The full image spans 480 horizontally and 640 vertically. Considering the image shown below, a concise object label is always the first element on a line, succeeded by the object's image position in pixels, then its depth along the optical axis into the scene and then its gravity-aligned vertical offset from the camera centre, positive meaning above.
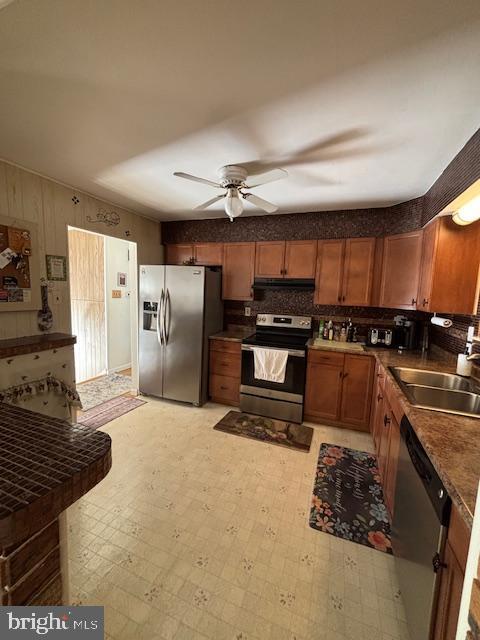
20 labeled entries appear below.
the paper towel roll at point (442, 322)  2.10 -0.19
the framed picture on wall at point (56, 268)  2.52 +0.14
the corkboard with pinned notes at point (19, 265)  2.13 +0.13
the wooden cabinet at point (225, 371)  3.37 -1.04
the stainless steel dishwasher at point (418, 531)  0.92 -0.94
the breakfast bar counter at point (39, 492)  0.61 -0.52
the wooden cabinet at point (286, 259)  3.26 +0.40
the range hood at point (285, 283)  3.28 +0.10
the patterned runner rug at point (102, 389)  3.50 -1.50
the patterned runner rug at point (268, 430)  2.67 -1.47
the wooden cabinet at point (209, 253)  3.65 +0.49
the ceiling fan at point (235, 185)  2.02 +0.80
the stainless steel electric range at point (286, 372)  2.99 -0.92
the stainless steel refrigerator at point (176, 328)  3.24 -0.50
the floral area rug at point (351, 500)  1.69 -1.48
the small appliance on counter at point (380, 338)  2.94 -0.47
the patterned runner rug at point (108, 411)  2.93 -1.49
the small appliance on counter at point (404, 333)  2.81 -0.39
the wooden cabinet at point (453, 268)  1.98 +0.23
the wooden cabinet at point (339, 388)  2.81 -1.02
